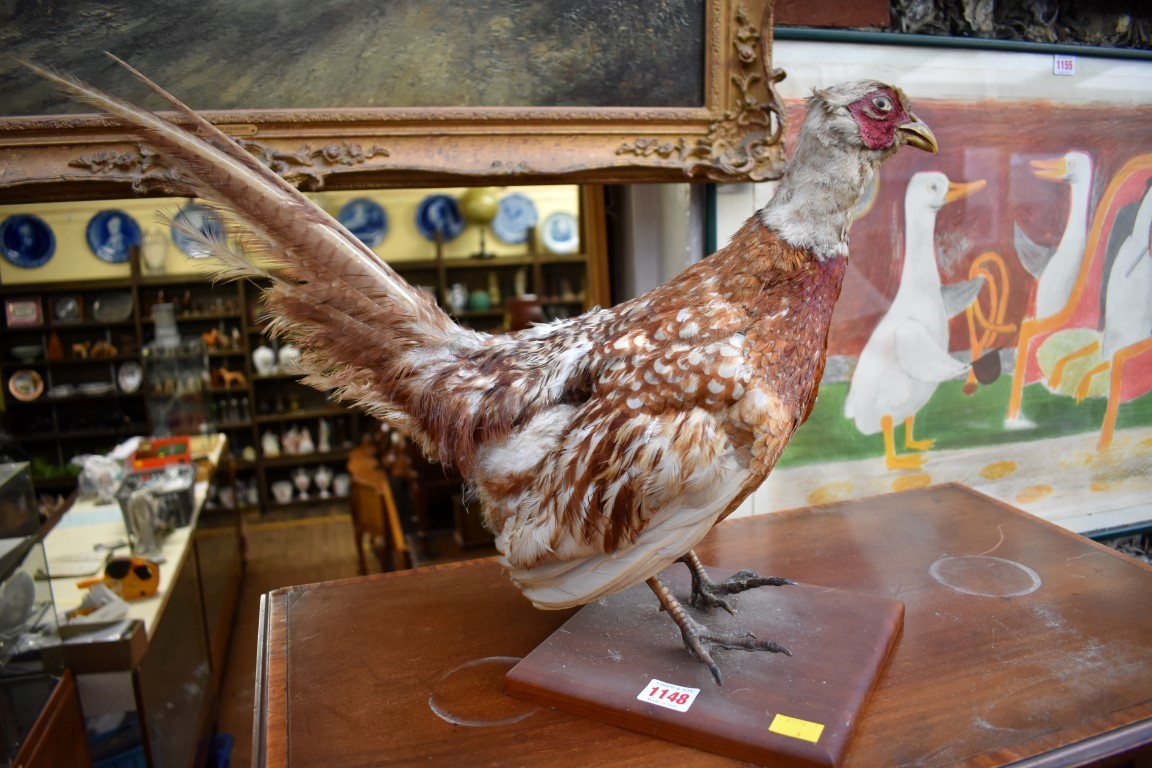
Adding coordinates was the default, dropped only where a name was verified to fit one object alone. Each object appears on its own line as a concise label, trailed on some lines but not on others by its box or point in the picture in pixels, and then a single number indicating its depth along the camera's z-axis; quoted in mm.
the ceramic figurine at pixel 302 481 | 4377
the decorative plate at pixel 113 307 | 3844
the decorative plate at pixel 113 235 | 3679
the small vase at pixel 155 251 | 3832
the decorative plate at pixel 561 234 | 4172
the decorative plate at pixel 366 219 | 3896
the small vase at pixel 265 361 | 4160
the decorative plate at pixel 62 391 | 3708
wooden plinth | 806
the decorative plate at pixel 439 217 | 4098
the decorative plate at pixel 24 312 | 3684
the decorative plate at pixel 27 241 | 3496
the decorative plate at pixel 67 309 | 3771
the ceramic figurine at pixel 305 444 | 4371
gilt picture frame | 1119
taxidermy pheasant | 841
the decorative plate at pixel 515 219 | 4129
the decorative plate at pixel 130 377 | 3824
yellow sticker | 786
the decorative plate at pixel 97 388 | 3764
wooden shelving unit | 3719
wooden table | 818
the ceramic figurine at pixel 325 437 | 4398
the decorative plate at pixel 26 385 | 3676
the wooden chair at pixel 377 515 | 2855
